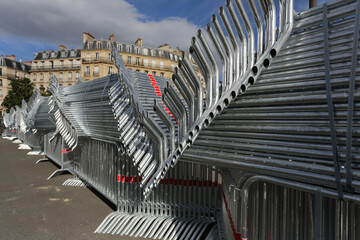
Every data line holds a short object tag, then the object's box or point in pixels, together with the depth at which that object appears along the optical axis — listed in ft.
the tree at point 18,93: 105.50
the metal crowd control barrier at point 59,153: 31.24
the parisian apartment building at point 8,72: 158.10
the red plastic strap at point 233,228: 9.91
